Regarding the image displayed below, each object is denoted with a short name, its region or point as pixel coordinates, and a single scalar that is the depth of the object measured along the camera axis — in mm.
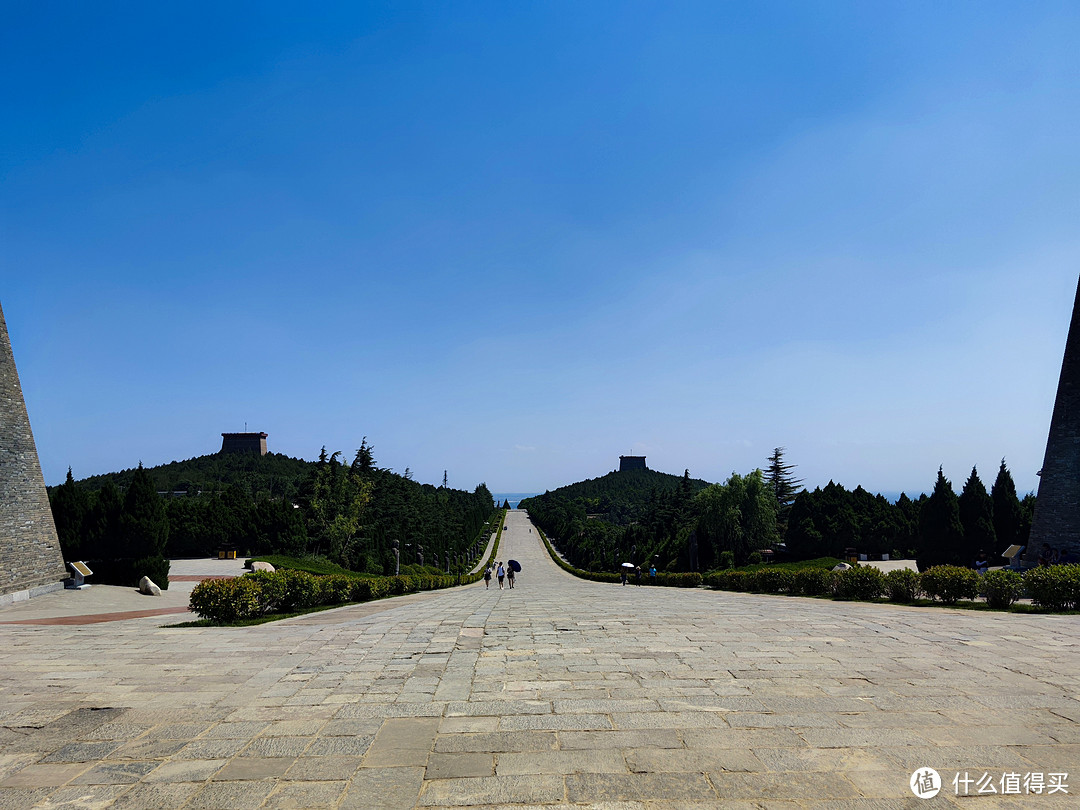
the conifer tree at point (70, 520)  22172
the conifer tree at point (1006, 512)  29614
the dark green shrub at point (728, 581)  22219
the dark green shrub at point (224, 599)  11375
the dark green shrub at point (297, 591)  13648
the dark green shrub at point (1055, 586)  12258
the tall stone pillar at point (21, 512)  17625
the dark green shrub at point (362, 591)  18047
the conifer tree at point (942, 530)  28625
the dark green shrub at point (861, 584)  15701
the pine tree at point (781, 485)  65600
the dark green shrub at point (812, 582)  17719
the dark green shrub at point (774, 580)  19344
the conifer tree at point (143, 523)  22812
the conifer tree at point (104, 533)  22531
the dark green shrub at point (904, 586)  14789
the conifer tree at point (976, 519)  28516
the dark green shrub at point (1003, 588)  12797
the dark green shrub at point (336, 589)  15901
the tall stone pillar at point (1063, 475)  19922
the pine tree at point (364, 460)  62466
